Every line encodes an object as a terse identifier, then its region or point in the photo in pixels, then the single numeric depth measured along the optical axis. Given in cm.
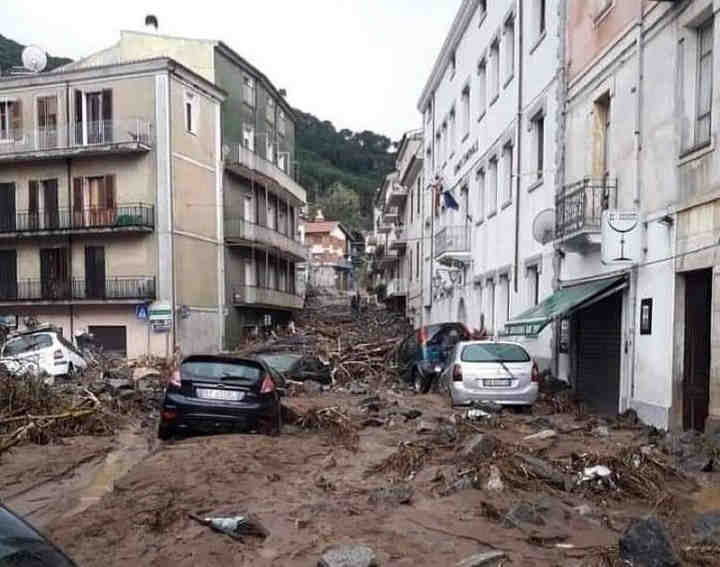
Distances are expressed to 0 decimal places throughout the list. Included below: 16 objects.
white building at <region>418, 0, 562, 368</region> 1747
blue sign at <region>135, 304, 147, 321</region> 3200
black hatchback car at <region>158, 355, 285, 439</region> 1032
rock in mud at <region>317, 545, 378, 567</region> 505
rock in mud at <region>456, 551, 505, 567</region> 505
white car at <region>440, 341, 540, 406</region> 1366
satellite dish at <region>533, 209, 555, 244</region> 1552
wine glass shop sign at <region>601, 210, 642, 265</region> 1170
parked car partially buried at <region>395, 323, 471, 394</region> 1888
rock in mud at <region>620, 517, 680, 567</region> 481
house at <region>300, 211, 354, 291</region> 8919
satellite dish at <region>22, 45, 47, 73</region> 3600
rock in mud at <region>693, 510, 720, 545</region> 560
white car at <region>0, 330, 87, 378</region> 2034
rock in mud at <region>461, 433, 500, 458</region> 820
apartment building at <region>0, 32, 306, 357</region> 3212
